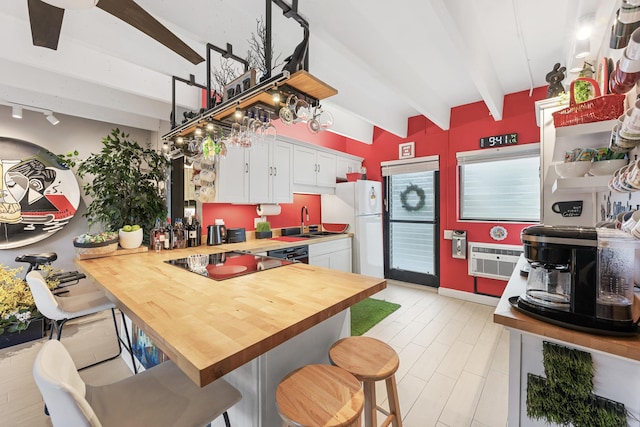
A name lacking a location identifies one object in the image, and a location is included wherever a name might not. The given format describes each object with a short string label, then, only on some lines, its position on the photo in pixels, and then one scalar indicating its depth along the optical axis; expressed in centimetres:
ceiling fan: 121
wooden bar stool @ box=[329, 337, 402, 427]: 111
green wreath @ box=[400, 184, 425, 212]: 436
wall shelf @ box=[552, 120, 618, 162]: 134
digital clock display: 337
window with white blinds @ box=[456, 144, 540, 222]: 335
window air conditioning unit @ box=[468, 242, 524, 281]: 335
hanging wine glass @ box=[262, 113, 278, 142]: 187
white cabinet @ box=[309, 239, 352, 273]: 356
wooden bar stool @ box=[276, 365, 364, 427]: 84
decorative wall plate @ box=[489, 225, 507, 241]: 349
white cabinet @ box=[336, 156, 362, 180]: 452
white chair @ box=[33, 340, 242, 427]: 67
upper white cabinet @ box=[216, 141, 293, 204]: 304
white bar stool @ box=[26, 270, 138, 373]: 167
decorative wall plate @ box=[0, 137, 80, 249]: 311
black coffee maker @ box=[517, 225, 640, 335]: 86
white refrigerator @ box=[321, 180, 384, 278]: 420
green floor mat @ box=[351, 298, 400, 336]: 284
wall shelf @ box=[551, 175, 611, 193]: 131
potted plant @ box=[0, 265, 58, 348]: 254
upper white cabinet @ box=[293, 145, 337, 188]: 384
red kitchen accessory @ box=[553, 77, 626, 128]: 132
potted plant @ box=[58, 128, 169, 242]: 297
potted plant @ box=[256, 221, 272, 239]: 364
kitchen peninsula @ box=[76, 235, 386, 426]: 81
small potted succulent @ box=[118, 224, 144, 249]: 250
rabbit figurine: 201
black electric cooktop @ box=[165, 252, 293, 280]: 162
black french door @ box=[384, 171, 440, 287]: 423
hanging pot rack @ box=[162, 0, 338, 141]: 140
